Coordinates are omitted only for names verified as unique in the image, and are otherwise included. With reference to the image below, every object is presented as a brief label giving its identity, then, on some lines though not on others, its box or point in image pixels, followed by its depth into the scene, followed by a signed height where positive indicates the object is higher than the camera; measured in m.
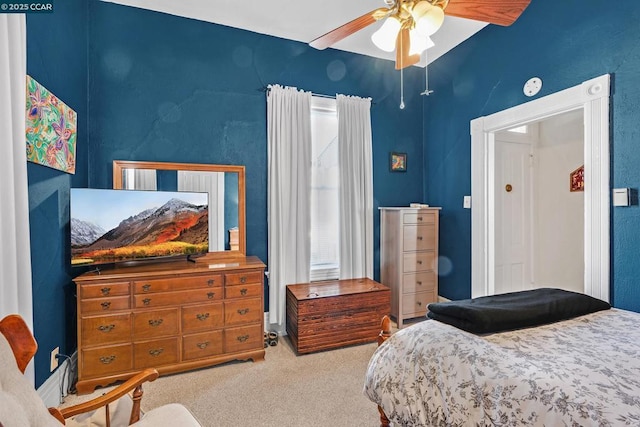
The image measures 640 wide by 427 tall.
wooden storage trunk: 2.67 -0.97
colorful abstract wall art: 1.74 +0.54
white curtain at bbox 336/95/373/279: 3.30 +0.30
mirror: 2.67 +0.25
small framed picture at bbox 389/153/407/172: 3.64 +0.61
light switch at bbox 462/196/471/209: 3.21 +0.09
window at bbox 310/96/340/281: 3.28 +0.21
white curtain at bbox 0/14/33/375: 1.37 +0.17
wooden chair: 0.92 -0.62
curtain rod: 3.26 +1.29
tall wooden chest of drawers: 3.21 -0.54
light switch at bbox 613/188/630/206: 1.99 +0.09
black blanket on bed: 1.40 -0.51
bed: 0.93 -0.59
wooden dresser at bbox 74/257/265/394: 2.11 -0.82
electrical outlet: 1.98 -0.99
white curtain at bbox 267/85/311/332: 3.04 +0.21
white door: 3.40 -0.06
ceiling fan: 1.53 +1.10
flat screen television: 2.18 -0.11
